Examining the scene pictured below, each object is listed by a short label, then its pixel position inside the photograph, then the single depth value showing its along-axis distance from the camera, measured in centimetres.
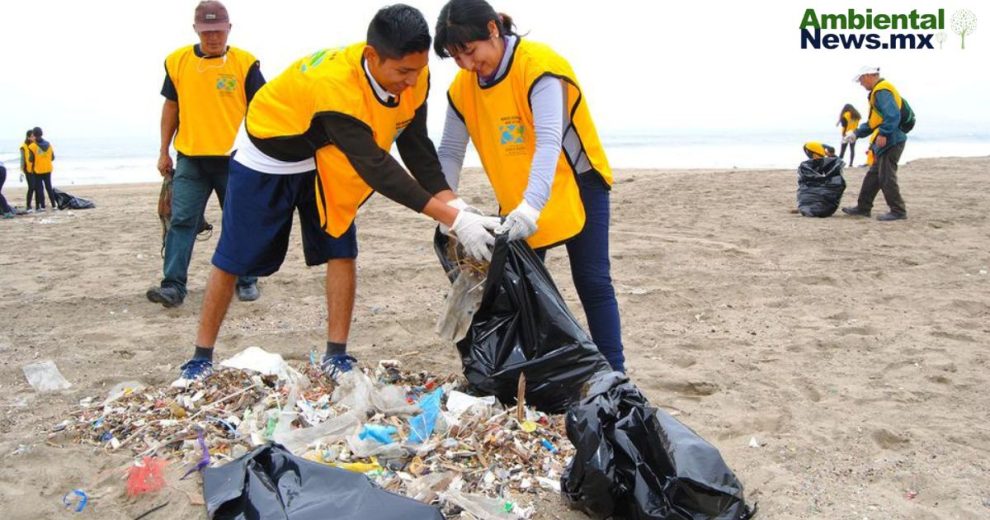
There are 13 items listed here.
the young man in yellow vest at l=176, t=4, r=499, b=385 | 290
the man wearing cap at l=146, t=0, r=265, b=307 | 465
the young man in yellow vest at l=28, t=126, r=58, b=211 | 1191
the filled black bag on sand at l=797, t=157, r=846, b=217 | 777
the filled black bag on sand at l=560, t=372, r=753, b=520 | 225
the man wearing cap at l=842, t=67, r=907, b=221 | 761
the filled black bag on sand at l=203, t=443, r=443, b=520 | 216
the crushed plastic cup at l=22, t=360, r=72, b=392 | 351
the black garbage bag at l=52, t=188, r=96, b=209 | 1145
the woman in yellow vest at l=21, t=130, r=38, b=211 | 1199
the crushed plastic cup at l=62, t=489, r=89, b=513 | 238
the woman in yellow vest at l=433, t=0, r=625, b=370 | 291
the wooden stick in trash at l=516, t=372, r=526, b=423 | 288
